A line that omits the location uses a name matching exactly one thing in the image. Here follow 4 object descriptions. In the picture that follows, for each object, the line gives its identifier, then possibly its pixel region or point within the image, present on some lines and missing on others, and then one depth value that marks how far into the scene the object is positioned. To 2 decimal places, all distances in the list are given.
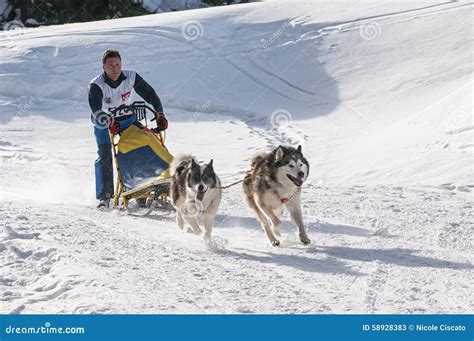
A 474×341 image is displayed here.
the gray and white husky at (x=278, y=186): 10.98
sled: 13.98
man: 14.40
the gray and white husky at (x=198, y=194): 11.05
